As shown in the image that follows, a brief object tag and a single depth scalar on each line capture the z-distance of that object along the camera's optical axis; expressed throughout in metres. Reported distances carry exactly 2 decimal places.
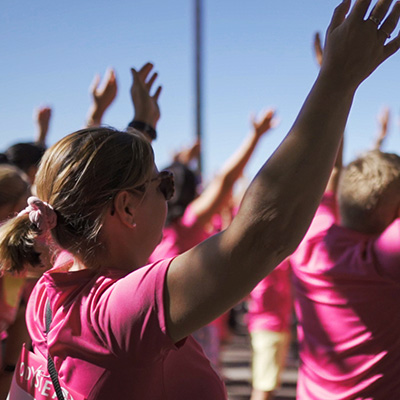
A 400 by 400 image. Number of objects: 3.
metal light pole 8.84
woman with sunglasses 0.97
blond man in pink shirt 2.08
